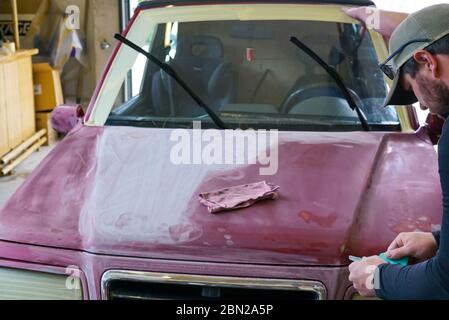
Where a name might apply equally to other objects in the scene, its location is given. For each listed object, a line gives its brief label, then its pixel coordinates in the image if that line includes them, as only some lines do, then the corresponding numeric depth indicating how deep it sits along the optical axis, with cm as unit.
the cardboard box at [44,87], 663
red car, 157
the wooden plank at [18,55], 561
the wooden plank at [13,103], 571
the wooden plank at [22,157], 541
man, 112
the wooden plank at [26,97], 608
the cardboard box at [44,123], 664
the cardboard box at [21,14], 714
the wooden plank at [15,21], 618
